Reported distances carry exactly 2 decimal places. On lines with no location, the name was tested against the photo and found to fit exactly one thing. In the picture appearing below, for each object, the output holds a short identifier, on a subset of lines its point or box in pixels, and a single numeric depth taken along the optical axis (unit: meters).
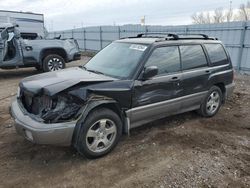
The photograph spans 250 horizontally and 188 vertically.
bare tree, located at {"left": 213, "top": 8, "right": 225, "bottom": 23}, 32.22
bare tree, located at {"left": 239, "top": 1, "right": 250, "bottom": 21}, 27.69
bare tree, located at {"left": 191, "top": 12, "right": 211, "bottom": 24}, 33.33
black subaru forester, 2.51
